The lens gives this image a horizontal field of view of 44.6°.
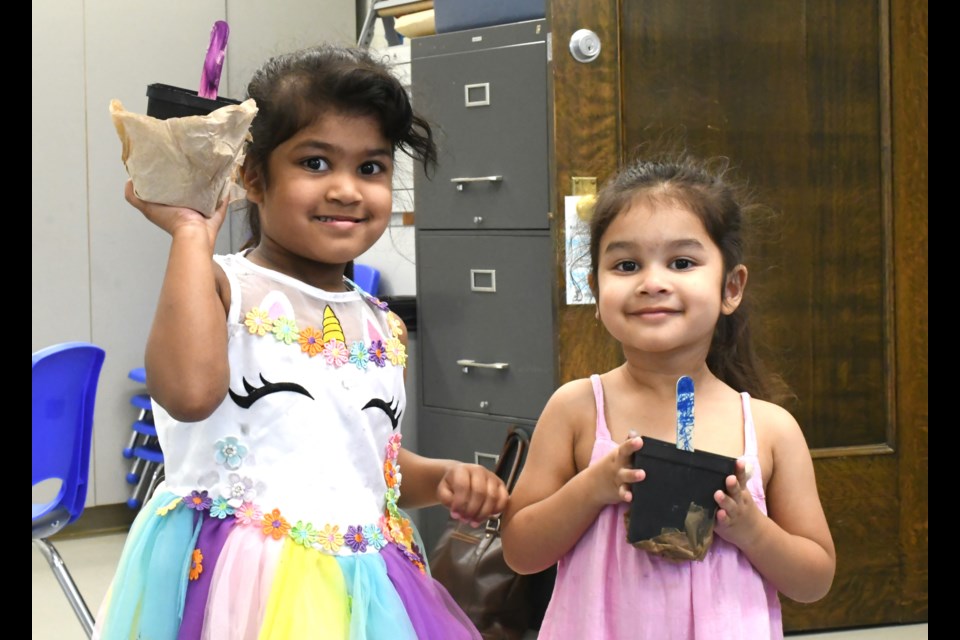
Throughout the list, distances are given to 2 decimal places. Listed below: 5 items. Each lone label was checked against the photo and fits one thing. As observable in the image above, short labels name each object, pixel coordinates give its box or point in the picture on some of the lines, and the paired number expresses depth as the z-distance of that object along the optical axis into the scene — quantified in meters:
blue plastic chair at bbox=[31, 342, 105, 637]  2.17
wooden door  2.65
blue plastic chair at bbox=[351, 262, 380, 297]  3.88
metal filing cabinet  2.93
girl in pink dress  1.22
